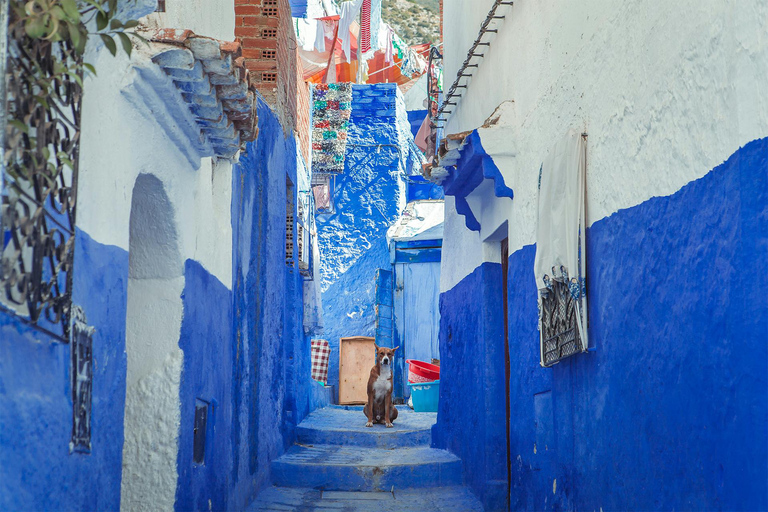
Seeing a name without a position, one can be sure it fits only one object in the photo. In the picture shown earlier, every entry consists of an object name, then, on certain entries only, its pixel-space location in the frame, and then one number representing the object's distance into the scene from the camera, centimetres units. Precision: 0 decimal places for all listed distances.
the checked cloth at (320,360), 1642
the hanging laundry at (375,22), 1867
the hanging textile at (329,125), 1514
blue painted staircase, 730
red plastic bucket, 1317
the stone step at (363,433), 970
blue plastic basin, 1272
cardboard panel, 1617
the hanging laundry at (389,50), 2217
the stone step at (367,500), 709
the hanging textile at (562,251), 437
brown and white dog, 1083
